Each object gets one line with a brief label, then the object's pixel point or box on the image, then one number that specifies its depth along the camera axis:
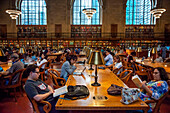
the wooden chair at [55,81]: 2.57
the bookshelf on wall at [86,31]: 13.57
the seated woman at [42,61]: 4.31
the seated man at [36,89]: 1.66
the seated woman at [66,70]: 2.92
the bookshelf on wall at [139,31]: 13.75
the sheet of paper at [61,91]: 1.54
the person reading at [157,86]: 1.72
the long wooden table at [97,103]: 1.36
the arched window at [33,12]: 14.20
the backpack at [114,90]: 1.62
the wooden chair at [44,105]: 1.61
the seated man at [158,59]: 4.73
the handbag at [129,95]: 1.41
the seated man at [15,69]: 3.07
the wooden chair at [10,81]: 2.95
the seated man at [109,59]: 4.52
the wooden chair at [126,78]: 2.52
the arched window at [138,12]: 14.29
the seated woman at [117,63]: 3.57
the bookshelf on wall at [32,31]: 13.53
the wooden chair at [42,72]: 4.16
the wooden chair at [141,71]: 4.05
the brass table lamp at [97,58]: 1.89
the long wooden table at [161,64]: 3.55
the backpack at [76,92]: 1.56
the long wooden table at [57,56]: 7.77
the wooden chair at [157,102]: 1.71
